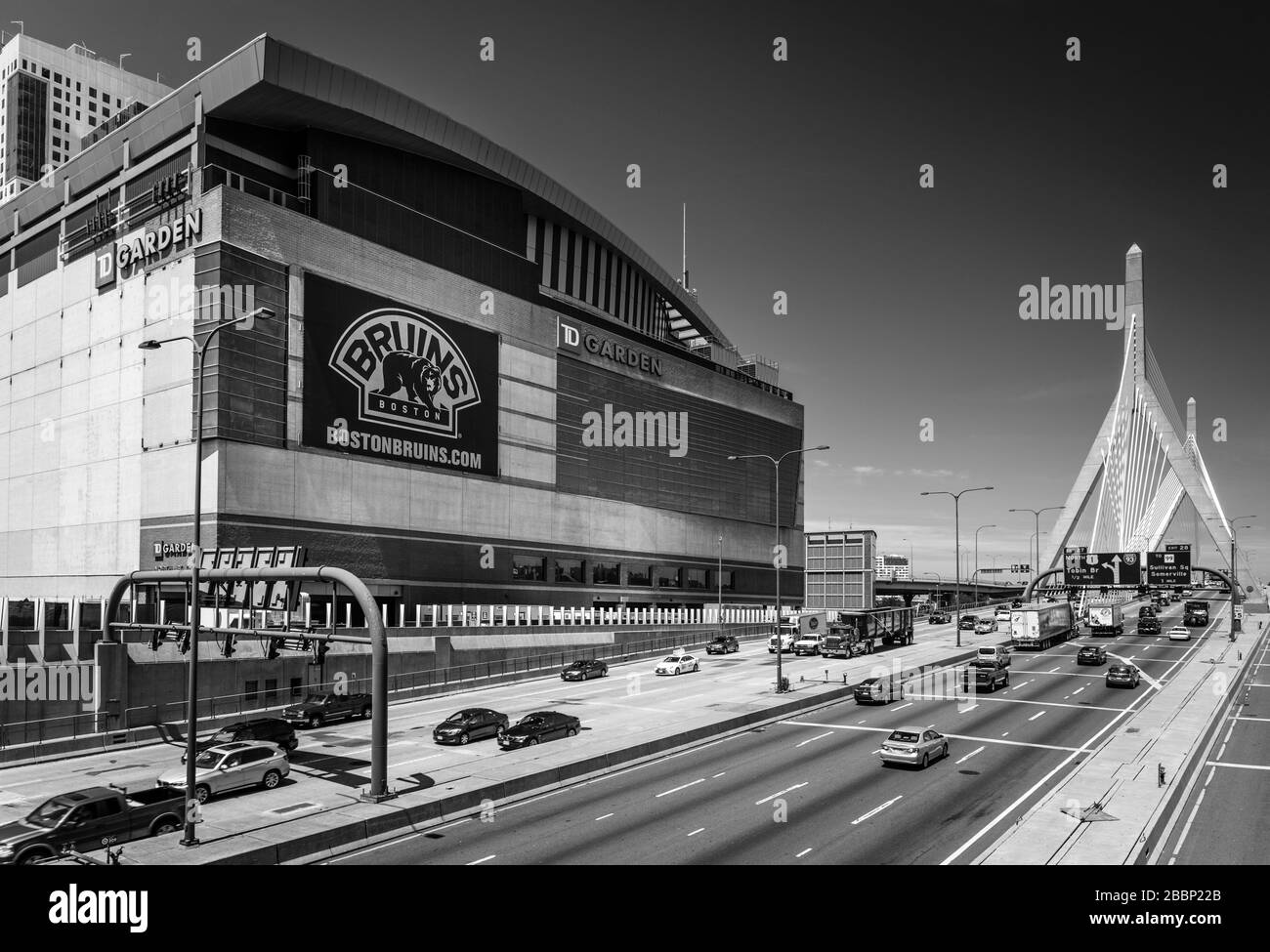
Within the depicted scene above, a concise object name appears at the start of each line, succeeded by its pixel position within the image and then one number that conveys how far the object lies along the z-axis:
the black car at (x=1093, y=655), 58.41
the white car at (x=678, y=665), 55.88
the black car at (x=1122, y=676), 47.19
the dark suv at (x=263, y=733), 31.50
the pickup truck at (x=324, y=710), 38.66
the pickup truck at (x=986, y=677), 46.28
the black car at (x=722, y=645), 68.44
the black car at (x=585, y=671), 54.38
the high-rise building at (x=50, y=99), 172.62
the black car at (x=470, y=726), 34.03
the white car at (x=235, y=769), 25.86
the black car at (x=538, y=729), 33.06
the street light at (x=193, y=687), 20.56
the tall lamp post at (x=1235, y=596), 78.94
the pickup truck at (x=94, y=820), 20.58
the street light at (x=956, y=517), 70.60
